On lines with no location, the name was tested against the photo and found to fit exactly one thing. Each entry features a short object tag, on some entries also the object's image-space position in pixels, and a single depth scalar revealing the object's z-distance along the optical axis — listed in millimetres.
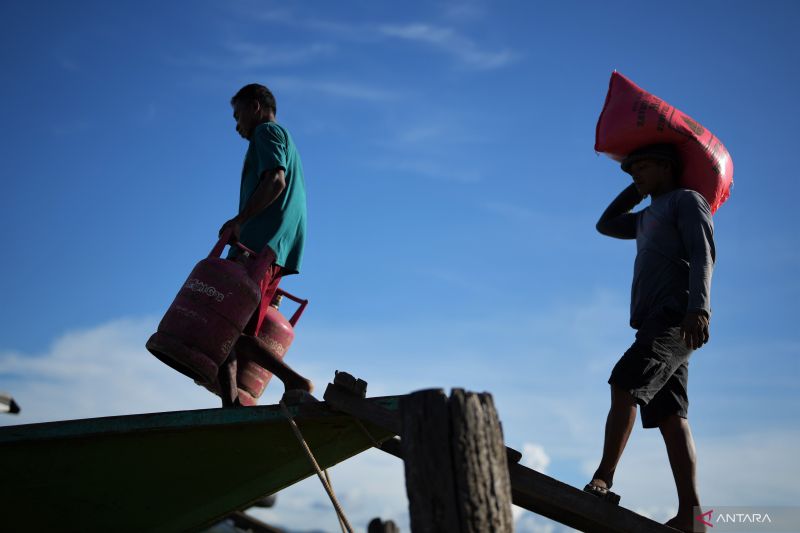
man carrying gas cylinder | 4316
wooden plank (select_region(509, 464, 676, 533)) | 3365
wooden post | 2539
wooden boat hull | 3740
